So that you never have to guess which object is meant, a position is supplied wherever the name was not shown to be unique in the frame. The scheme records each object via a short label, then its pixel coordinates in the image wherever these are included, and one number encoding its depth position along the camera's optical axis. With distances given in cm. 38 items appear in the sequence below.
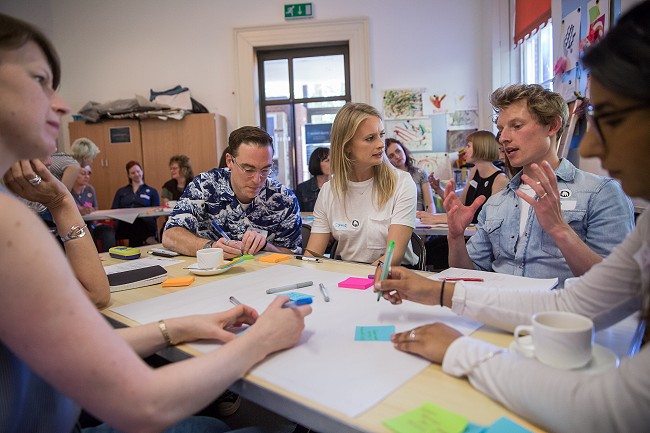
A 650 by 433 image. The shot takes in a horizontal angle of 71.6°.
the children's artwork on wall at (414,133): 582
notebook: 150
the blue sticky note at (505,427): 65
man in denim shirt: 148
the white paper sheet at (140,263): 176
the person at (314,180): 475
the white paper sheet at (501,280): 130
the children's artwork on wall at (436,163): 584
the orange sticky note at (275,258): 184
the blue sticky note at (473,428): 65
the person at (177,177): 571
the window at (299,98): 620
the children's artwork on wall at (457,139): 577
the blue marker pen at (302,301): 123
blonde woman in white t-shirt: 218
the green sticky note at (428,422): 66
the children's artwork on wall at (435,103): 577
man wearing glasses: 227
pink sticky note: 139
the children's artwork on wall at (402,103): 583
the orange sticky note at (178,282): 151
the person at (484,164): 394
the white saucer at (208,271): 163
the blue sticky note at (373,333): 98
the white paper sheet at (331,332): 78
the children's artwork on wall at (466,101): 571
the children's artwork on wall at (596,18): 280
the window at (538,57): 416
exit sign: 593
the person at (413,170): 474
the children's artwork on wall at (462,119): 575
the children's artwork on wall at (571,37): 328
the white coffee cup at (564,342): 74
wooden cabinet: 601
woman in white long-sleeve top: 63
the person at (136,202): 532
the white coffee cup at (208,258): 164
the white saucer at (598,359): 75
